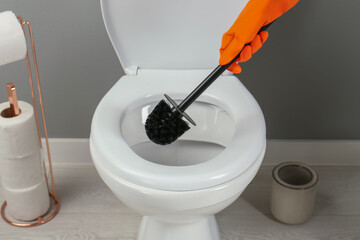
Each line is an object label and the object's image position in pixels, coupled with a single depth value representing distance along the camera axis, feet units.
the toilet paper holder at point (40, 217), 4.81
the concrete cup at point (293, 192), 4.61
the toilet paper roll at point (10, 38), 3.73
